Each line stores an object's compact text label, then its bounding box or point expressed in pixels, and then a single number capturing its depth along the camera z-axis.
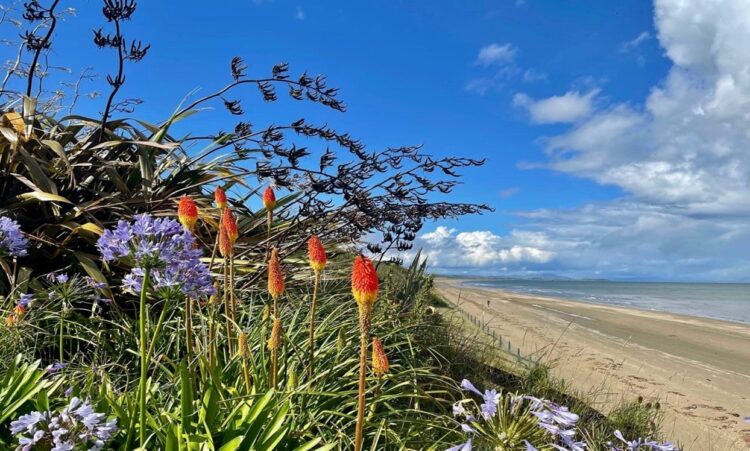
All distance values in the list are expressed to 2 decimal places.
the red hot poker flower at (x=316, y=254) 2.10
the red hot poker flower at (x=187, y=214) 2.28
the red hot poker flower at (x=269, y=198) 3.06
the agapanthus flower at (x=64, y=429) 1.72
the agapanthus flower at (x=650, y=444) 2.15
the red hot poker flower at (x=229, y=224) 2.46
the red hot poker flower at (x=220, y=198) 2.84
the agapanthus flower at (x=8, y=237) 2.52
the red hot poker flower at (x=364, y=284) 1.60
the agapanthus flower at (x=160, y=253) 1.86
